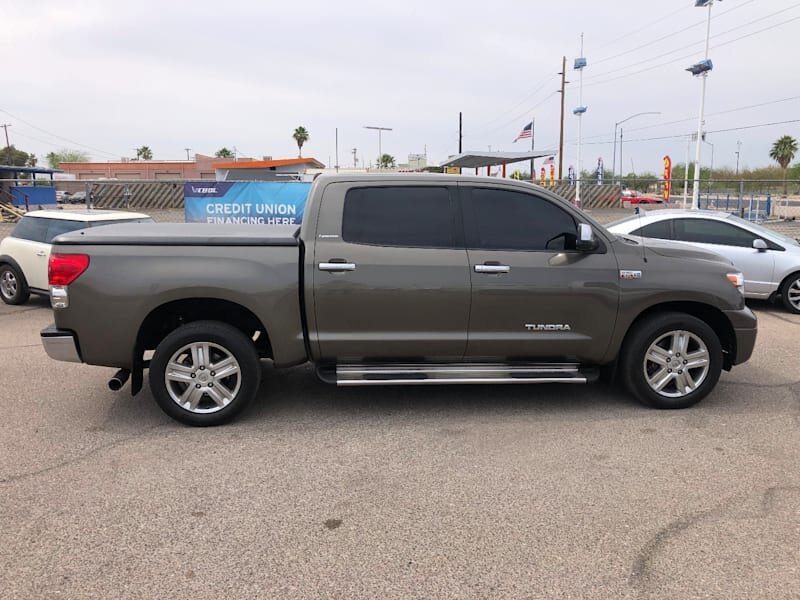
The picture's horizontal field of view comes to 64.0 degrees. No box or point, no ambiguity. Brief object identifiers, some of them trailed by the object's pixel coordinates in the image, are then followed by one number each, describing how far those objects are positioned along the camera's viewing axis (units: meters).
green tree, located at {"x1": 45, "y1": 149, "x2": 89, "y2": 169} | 114.06
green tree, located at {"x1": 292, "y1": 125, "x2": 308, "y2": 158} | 91.75
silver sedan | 9.43
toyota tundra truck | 4.79
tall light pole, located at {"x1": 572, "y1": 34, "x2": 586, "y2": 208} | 34.16
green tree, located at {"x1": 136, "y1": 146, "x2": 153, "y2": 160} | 109.38
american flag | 33.16
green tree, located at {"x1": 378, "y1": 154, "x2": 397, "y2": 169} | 93.16
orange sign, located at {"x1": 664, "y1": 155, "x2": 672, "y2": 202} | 40.00
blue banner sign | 12.55
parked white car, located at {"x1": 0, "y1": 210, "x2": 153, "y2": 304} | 9.37
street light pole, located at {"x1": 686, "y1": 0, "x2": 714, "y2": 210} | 23.23
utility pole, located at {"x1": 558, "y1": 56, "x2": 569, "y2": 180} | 43.22
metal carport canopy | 20.22
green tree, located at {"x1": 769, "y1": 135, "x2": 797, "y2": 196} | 76.35
